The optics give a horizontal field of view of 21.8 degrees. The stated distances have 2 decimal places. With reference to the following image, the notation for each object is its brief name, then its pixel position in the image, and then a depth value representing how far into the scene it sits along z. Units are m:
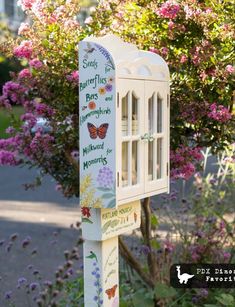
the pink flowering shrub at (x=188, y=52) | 3.37
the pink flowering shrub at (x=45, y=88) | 3.42
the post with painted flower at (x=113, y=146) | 2.71
